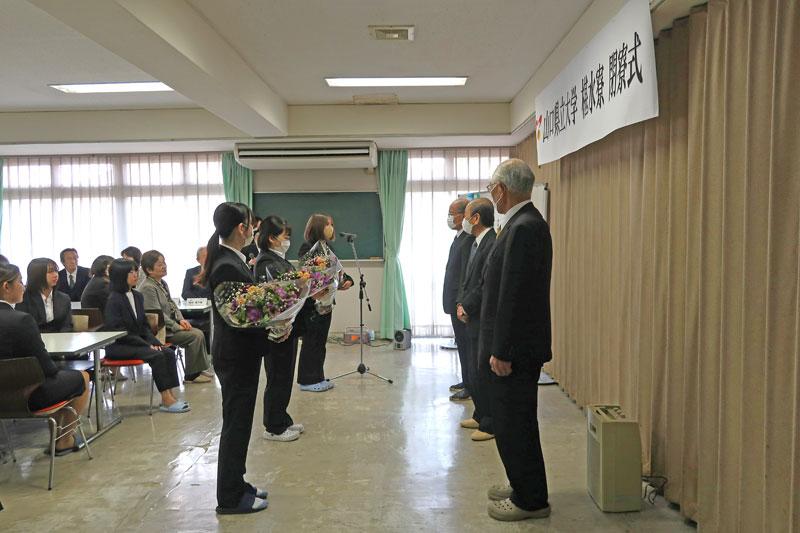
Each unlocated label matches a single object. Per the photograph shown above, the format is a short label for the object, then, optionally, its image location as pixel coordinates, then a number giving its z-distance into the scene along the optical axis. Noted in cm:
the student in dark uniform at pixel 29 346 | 309
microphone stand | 547
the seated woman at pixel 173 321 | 500
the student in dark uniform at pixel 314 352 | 475
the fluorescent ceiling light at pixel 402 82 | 557
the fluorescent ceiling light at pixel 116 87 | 549
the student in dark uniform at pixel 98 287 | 523
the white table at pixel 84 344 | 359
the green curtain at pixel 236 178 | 753
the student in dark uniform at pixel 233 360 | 261
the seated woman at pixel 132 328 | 443
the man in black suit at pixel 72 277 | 661
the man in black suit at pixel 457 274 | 438
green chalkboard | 768
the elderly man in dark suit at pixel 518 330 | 245
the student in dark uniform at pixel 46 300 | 421
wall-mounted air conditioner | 686
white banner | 268
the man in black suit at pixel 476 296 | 368
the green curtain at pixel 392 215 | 750
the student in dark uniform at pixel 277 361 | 369
